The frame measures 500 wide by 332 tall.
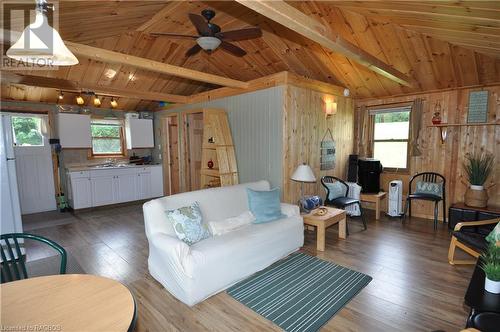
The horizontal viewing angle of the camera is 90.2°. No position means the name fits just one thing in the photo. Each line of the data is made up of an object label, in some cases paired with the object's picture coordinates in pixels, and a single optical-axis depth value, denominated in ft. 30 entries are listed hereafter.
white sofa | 7.22
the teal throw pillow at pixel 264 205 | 10.30
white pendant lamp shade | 4.09
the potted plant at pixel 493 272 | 6.14
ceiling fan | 8.29
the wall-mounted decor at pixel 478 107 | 13.30
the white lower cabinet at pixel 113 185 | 17.29
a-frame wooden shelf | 14.99
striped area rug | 6.75
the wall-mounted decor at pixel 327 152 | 15.48
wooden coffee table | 10.86
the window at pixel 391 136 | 16.32
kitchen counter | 17.80
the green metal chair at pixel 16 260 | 4.82
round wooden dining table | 3.23
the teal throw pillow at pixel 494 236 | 7.56
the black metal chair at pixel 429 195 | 13.78
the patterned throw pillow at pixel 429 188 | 14.32
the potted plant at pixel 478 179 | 12.86
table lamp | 11.59
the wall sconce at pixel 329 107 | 15.14
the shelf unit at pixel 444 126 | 13.88
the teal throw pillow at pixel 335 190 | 14.04
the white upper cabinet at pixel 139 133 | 21.28
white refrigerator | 10.49
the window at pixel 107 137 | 20.43
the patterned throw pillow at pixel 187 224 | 8.02
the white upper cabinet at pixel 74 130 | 17.95
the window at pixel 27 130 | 17.08
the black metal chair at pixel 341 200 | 13.28
